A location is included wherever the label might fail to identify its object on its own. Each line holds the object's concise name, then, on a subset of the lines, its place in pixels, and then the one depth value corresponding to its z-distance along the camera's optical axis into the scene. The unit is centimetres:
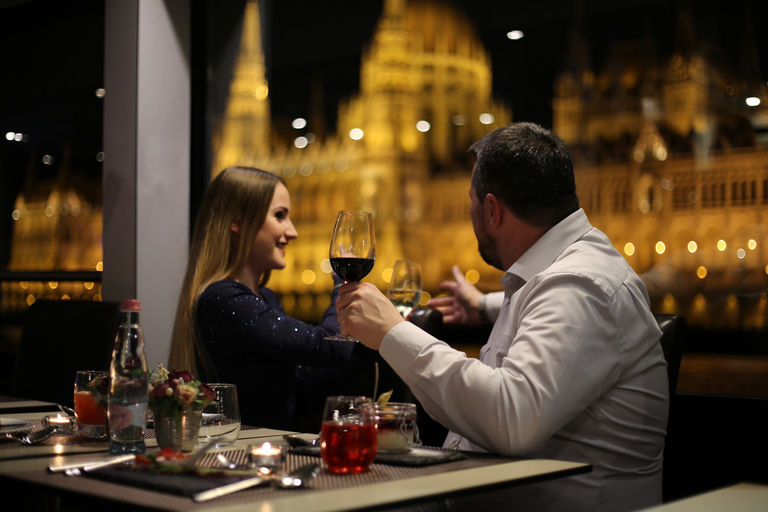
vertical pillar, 338
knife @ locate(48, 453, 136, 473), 119
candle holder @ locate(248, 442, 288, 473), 118
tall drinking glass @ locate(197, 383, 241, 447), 145
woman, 224
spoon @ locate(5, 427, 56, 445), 148
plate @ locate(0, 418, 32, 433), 166
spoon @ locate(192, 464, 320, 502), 102
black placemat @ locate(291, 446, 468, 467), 127
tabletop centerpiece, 136
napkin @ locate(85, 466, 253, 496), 105
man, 136
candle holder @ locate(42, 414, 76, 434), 164
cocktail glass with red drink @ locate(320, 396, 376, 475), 120
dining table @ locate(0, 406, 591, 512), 99
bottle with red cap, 136
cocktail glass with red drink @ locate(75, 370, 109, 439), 153
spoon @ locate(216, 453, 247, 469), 122
